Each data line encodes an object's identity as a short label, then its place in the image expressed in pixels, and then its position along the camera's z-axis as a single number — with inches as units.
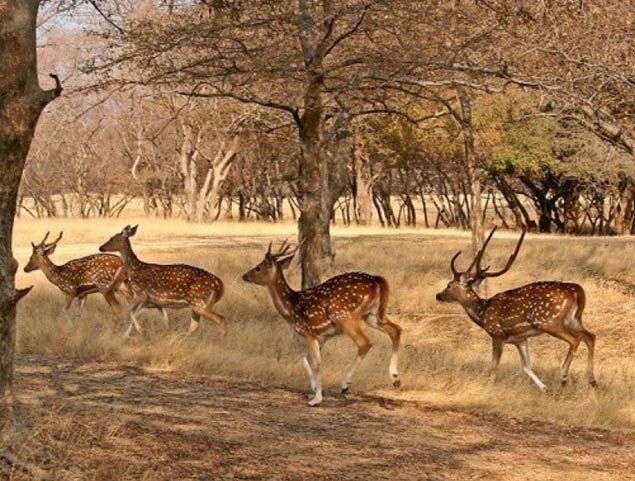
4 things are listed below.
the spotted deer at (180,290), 561.3
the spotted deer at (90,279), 601.0
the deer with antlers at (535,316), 489.4
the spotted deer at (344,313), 424.5
